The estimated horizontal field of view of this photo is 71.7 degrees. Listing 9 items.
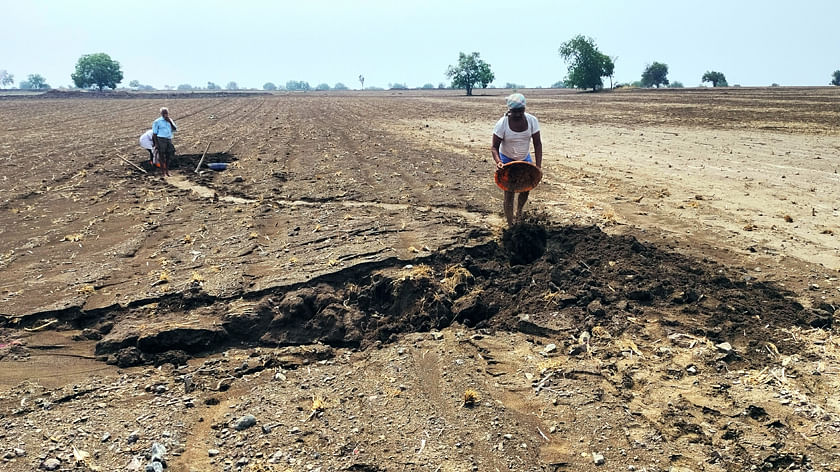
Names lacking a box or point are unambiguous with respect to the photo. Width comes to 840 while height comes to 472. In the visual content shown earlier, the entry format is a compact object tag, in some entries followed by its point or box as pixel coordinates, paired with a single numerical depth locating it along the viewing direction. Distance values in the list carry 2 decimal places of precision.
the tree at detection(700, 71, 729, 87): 106.19
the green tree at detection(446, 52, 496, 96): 95.69
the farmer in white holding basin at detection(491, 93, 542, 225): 7.00
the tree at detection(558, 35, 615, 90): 82.56
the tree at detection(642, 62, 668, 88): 111.25
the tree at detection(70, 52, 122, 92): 109.94
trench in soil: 5.01
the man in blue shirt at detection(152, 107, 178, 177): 13.23
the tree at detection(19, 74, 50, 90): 193.62
